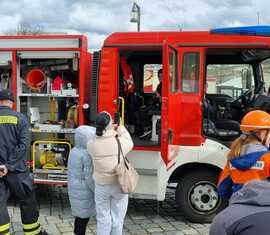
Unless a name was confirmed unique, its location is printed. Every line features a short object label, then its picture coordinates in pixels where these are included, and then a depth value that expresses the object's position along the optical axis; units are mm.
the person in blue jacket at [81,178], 3727
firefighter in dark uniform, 3884
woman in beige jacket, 3485
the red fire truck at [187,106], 4509
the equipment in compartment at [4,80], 5397
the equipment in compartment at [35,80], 5199
